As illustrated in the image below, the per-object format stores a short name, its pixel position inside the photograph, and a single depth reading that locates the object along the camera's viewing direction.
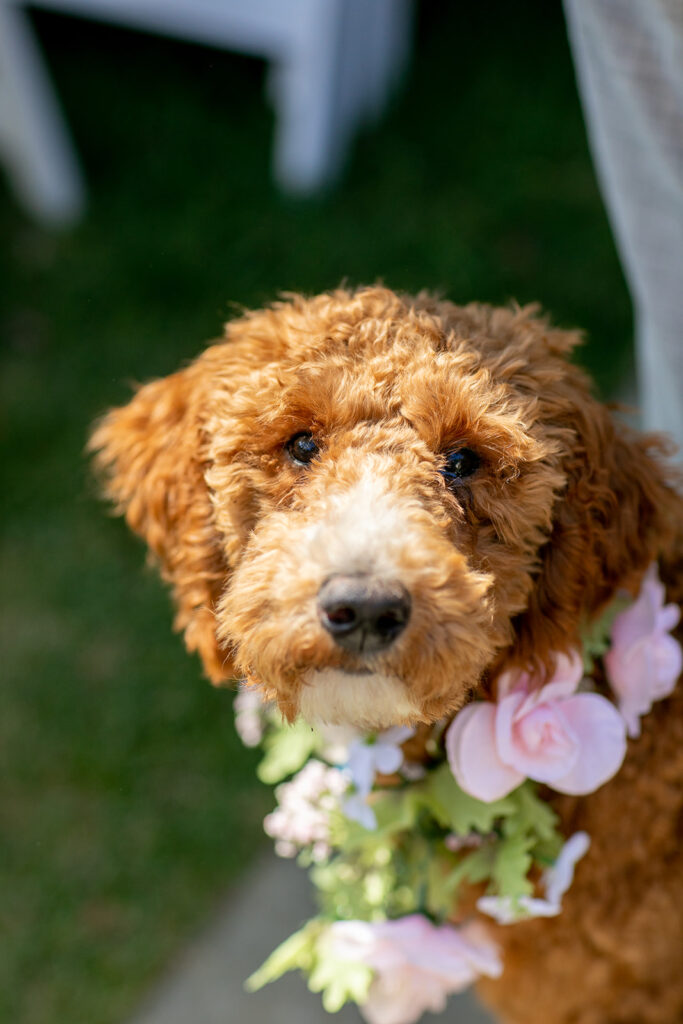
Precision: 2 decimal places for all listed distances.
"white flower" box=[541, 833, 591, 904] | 0.83
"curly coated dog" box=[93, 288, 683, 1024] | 0.78
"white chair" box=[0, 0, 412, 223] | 1.53
